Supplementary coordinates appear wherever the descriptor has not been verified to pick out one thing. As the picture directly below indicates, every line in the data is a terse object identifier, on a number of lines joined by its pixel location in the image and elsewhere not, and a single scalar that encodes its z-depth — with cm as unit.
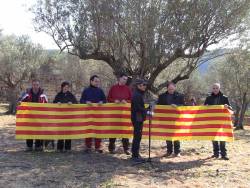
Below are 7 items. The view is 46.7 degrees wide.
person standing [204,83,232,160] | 692
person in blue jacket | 696
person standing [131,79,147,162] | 623
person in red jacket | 698
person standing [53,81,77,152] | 706
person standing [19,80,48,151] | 698
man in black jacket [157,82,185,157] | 706
